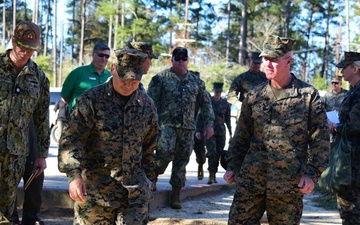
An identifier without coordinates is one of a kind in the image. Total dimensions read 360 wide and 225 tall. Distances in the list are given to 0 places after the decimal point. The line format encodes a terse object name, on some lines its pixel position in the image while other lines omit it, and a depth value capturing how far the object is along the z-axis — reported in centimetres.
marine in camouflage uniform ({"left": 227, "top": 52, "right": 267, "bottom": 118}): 1001
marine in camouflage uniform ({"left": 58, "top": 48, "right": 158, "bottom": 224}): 457
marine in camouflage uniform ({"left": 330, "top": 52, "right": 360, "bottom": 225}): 656
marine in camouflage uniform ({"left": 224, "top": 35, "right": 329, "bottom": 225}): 513
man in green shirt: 784
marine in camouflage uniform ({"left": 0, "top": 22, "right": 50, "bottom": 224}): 537
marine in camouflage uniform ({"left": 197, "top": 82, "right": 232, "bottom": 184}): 1178
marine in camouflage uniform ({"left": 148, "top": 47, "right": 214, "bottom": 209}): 838
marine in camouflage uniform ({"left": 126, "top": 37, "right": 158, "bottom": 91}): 728
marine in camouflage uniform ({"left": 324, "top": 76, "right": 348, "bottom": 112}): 1373
